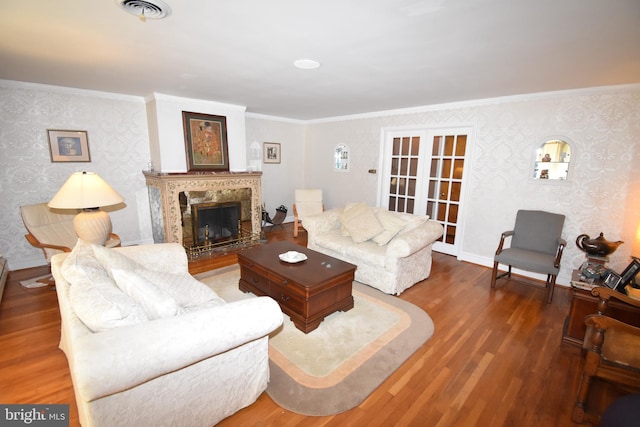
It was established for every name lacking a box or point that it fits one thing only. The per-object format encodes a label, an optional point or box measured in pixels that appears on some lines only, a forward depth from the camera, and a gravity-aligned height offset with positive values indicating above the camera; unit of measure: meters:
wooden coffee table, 2.49 -1.10
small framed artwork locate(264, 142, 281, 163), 6.11 +0.27
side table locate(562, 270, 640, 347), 2.35 -1.21
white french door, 4.49 -0.13
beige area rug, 1.87 -1.49
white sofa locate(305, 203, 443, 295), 3.21 -0.96
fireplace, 4.22 -0.70
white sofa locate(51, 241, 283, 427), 1.17 -0.83
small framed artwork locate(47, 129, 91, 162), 3.80 +0.20
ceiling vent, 1.63 +0.91
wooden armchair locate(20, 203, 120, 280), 3.21 -0.86
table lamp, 2.58 -0.38
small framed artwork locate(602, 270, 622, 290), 2.26 -0.88
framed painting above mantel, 4.40 +0.34
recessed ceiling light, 2.57 +0.94
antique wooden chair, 1.60 -1.10
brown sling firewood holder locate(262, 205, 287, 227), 6.05 -1.14
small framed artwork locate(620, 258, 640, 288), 2.18 -0.79
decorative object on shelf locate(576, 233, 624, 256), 2.84 -0.76
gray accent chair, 3.15 -0.95
